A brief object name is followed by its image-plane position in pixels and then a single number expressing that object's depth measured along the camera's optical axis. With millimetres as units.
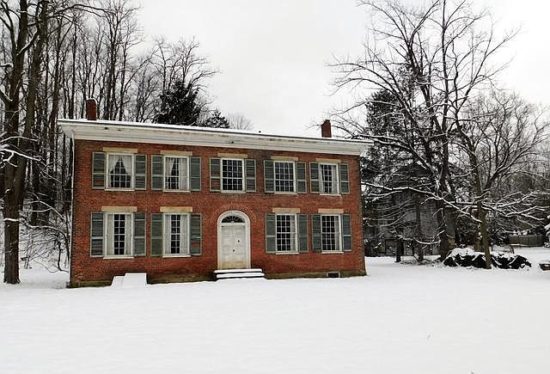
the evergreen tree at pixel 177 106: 35188
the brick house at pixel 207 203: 18844
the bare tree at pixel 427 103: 27469
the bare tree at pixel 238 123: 53031
